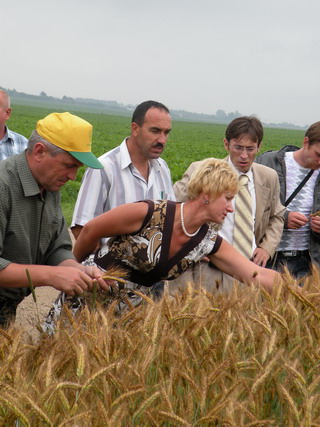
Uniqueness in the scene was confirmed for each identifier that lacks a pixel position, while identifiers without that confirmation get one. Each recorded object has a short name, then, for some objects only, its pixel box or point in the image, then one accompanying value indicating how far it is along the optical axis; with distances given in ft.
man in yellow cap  9.58
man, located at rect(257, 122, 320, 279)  17.35
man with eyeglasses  15.69
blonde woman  11.21
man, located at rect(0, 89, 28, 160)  17.62
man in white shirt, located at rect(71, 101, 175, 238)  14.82
